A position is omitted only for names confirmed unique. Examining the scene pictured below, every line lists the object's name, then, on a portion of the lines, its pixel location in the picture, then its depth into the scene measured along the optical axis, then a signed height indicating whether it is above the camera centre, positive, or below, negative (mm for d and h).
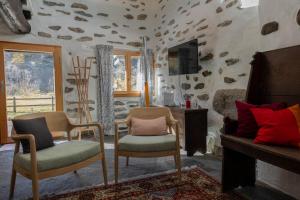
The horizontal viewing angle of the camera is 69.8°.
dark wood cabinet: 3078 -545
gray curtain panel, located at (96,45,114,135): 4496 +132
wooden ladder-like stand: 4328 +113
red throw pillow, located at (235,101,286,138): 1812 -245
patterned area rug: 1929 -937
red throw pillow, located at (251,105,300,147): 1547 -276
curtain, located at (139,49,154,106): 4707 +474
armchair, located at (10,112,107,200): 1637 -542
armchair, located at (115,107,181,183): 2141 -554
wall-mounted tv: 3335 +555
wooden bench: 1757 -49
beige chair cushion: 2516 -414
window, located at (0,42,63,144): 3889 +243
